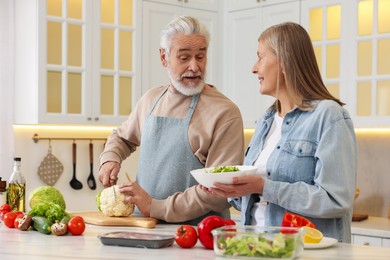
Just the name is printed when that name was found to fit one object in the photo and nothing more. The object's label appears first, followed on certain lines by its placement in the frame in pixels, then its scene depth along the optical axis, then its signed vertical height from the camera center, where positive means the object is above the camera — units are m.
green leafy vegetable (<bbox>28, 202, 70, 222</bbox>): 2.54 -0.37
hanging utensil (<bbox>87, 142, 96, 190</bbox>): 5.26 -0.51
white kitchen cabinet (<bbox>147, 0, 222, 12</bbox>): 5.25 +0.76
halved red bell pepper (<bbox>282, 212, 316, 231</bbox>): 2.26 -0.35
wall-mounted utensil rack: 5.06 -0.22
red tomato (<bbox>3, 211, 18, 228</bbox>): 2.68 -0.42
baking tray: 2.18 -0.40
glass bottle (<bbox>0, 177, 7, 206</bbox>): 3.10 -0.38
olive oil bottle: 3.05 -0.35
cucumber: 2.50 -0.41
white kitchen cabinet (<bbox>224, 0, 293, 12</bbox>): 5.06 +0.75
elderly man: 2.80 -0.12
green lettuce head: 2.96 -0.37
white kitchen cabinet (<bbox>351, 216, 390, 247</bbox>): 4.13 -0.72
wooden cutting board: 2.69 -0.43
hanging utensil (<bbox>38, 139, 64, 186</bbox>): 5.06 -0.44
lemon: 2.15 -0.38
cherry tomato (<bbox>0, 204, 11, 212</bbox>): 2.88 -0.41
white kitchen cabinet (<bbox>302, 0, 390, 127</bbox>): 4.40 +0.35
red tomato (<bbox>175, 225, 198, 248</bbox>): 2.18 -0.39
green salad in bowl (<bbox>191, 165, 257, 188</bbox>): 2.39 -0.22
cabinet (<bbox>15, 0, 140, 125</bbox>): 4.62 +0.30
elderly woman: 2.40 -0.14
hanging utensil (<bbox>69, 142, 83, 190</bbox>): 5.18 -0.53
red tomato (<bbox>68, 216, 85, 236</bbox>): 2.46 -0.40
